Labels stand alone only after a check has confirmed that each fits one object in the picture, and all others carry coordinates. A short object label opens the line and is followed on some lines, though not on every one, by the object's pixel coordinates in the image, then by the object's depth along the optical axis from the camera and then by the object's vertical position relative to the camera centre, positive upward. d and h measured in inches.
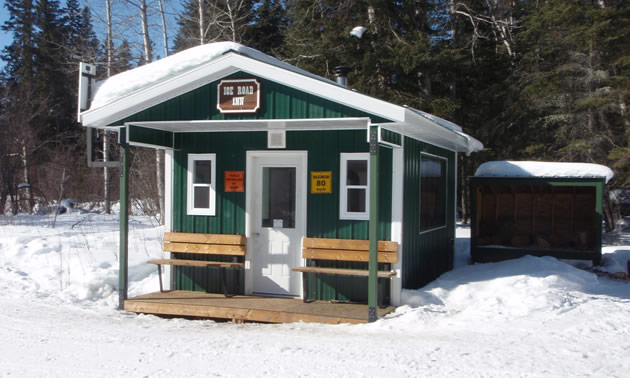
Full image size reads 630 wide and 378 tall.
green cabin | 284.7 +22.4
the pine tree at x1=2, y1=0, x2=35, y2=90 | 1438.2 +386.5
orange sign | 338.0 +9.2
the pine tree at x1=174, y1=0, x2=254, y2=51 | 762.2 +265.4
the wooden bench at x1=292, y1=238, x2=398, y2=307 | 306.7 -30.0
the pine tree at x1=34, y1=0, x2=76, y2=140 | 1364.4 +274.4
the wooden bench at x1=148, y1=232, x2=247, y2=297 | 329.1 -29.5
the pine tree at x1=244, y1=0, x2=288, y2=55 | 977.5 +290.1
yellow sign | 324.2 +8.6
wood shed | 461.1 -10.3
